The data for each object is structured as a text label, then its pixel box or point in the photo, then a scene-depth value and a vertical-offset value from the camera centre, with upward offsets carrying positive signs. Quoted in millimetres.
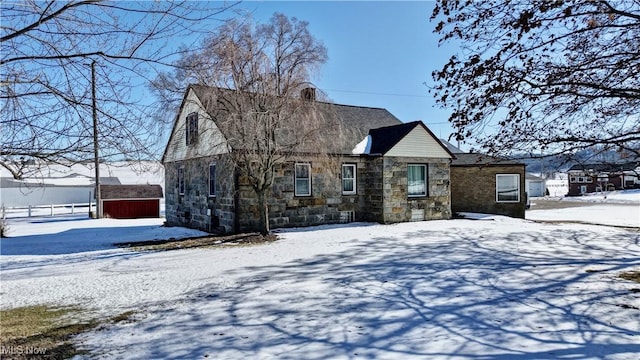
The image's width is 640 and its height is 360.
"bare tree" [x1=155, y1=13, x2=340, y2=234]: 11828 +2550
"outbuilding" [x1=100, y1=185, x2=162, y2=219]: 28292 -667
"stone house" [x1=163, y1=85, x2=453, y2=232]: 14114 +298
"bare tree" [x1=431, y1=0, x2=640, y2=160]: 5379 +1483
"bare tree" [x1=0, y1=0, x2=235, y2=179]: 3770 +944
